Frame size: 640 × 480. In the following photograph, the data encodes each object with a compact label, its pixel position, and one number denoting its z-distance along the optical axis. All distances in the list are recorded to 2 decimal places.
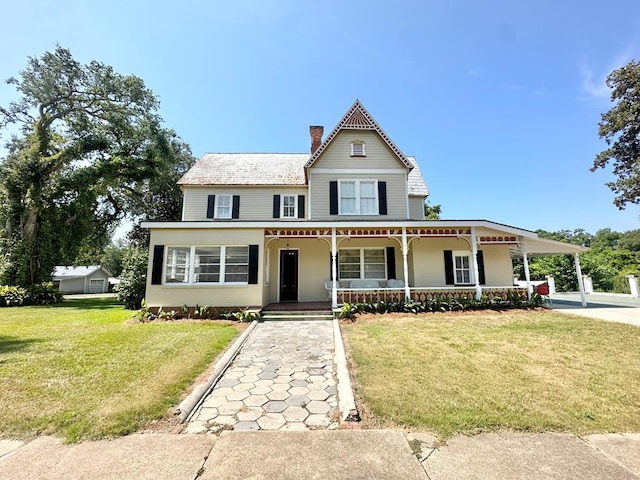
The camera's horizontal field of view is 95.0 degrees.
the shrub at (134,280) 14.05
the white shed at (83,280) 40.81
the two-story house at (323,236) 11.10
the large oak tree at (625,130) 21.00
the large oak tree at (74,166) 18.16
